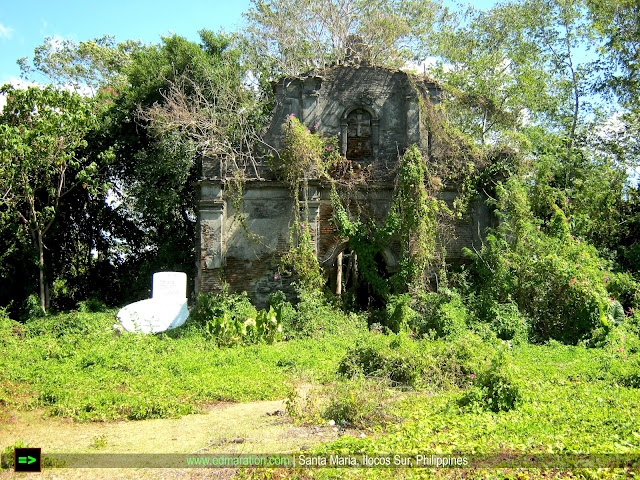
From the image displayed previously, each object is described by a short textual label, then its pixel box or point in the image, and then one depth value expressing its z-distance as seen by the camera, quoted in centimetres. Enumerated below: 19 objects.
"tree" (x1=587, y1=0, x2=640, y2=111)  1719
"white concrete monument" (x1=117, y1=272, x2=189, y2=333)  1294
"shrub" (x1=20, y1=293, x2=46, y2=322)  1633
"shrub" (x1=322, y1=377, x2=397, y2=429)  624
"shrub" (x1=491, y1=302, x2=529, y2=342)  1205
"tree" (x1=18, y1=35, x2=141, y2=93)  2389
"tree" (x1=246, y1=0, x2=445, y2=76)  1888
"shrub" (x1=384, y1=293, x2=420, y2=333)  1265
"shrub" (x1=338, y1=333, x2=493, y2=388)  802
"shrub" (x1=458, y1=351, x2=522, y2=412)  646
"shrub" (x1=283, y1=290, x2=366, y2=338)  1266
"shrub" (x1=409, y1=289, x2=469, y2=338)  1169
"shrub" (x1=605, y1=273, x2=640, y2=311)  1302
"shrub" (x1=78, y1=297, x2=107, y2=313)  1663
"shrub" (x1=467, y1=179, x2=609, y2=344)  1214
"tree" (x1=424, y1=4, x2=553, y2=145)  1628
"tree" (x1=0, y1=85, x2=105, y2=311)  1507
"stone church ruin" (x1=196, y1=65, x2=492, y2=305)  1424
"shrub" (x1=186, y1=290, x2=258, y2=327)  1320
